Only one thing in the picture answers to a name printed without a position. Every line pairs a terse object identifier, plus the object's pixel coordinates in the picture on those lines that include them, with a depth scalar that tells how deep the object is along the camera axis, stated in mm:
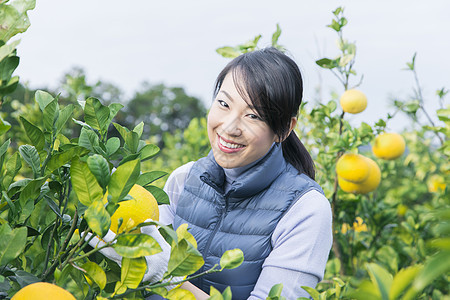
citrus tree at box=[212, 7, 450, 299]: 1626
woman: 1017
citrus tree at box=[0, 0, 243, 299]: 516
